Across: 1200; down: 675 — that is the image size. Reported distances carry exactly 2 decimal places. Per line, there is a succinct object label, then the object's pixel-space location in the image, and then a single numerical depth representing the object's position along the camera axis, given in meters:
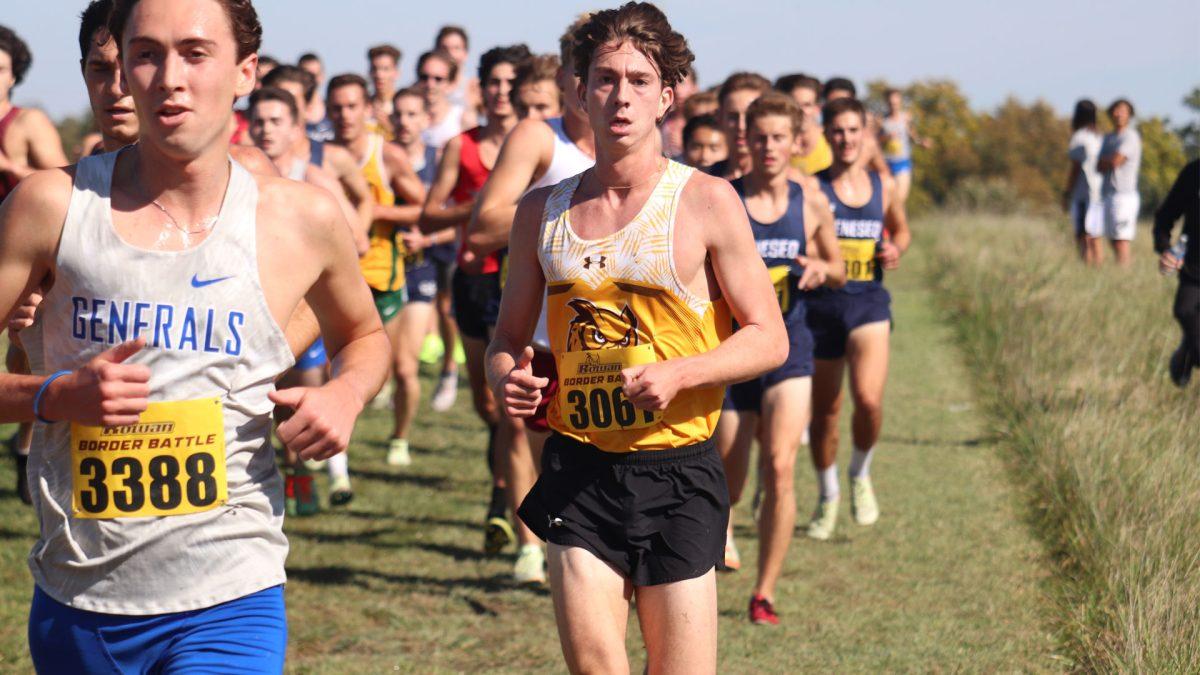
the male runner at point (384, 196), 18.17
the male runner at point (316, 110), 25.81
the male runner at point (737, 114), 15.21
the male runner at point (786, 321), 13.37
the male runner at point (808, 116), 20.22
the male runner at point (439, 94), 25.25
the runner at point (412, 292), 19.52
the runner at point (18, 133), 15.48
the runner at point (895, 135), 34.41
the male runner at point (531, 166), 12.27
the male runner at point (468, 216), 15.37
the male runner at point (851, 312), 16.50
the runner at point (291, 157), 15.86
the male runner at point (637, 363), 7.83
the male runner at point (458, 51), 28.45
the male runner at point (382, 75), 28.95
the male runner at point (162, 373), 5.86
